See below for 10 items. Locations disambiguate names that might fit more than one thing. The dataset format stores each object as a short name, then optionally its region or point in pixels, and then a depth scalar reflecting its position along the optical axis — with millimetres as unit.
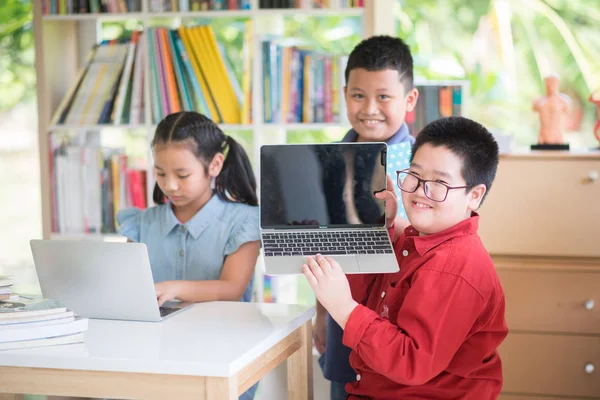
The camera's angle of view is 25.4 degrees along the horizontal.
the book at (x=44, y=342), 2674
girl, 3335
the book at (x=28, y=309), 2709
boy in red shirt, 2685
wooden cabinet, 3814
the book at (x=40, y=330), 2678
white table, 2574
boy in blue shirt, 3323
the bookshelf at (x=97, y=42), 4213
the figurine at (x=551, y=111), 3902
